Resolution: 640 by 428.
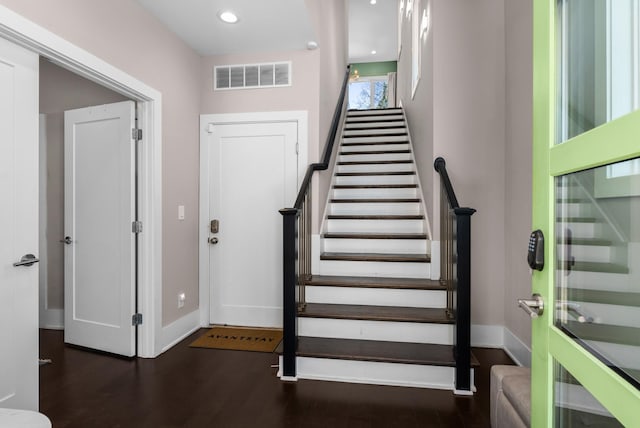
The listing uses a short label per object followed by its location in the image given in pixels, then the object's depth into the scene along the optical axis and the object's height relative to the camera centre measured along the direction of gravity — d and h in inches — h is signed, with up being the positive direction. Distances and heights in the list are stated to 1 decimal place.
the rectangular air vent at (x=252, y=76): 130.3 +52.5
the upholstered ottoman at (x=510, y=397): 53.7 -31.5
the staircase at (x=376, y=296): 91.3 -26.7
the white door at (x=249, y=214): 132.3 -0.7
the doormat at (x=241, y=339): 115.2 -44.9
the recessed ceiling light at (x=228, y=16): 105.0 +61.1
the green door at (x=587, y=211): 26.2 +0.1
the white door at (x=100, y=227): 107.3 -4.9
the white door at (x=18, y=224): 67.8 -2.4
